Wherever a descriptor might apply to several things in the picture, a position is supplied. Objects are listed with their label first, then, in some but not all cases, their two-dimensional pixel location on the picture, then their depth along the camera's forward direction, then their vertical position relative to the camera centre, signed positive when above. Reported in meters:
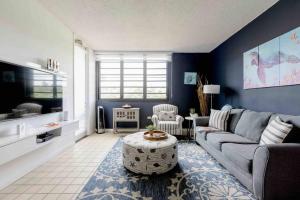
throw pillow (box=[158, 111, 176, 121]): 4.62 -0.54
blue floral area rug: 1.84 -1.10
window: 5.35 +0.56
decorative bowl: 2.65 -0.65
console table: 4.96 -0.56
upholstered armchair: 4.14 -0.69
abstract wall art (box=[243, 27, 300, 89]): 2.22 +0.56
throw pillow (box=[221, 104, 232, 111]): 3.64 -0.23
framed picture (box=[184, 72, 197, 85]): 5.24 +0.60
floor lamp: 4.10 +0.20
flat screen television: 2.01 +0.06
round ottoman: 2.29 -0.85
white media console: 1.81 -0.77
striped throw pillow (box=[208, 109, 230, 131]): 3.25 -0.45
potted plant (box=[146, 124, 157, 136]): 2.85 -0.56
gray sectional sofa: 1.59 -0.67
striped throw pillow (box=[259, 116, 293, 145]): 1.89 -0.41
